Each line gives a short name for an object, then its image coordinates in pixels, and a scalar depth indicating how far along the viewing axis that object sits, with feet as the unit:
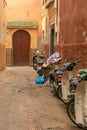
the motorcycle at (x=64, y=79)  21.45
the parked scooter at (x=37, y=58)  46.38
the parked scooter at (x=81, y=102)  15.14
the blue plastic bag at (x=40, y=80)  32.79
